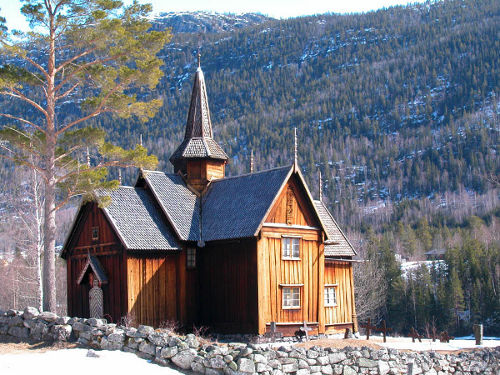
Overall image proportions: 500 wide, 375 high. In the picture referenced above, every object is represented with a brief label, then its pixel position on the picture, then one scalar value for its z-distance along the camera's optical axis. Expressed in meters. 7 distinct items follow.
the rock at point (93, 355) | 18.33
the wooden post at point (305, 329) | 28.92
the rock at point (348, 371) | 20.72
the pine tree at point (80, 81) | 24.16
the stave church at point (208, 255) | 28.14
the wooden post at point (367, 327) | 31.76
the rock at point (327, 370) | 20.19
